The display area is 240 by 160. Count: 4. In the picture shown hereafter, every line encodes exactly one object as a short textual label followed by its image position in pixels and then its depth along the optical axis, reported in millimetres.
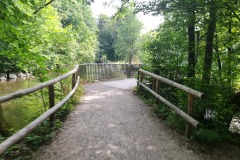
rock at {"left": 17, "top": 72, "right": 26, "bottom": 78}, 21402
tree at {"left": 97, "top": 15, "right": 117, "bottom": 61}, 45500
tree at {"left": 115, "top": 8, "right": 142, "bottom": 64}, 35875
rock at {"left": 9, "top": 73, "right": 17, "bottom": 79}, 20141
